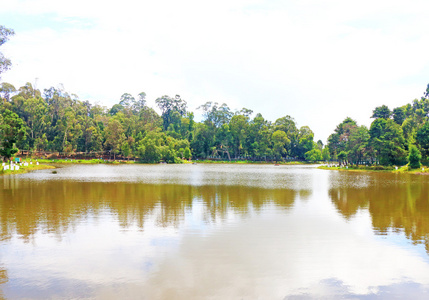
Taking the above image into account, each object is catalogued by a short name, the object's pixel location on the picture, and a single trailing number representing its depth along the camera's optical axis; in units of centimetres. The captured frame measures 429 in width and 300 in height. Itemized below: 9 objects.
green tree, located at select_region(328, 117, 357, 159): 8269
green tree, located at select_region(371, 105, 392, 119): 7188
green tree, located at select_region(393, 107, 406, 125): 7675
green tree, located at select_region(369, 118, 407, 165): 5994
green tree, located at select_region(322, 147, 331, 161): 12142
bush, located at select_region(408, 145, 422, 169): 5578
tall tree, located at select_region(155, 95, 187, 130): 14962
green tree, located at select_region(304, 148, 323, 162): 11919
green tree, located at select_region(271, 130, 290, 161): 11269
